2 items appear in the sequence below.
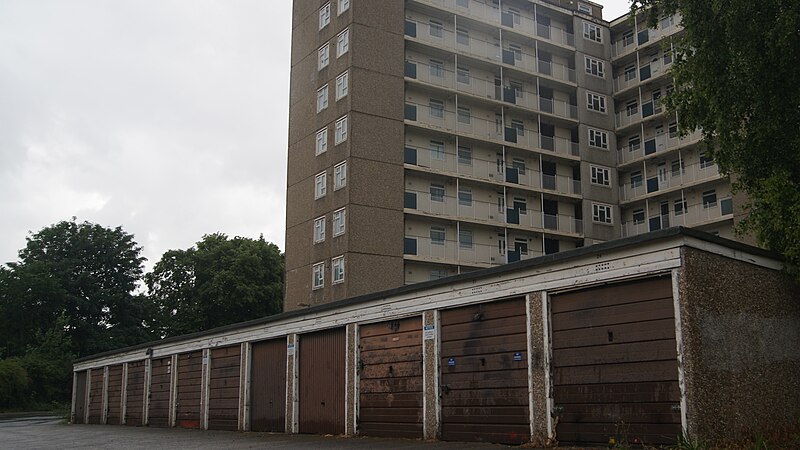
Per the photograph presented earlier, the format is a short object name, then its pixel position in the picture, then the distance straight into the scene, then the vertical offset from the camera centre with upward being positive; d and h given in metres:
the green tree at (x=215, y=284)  62.94 +7.78
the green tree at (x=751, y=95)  17.58 +6.52
